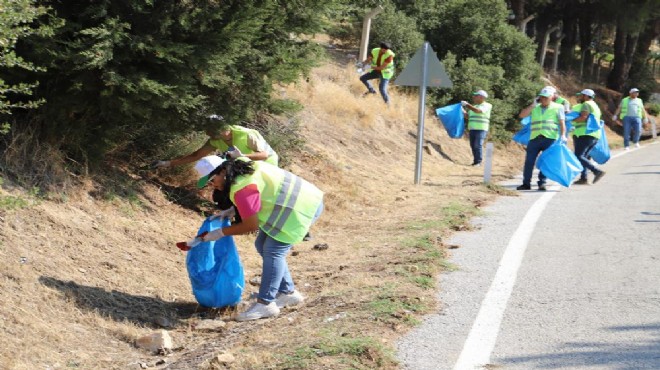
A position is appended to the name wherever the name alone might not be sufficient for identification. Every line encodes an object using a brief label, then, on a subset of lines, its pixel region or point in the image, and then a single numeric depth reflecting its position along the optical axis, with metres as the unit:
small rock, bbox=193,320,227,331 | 6.81
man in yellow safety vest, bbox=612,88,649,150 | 23.95
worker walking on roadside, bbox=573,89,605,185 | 15.90
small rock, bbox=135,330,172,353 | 6.20
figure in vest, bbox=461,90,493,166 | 18.56
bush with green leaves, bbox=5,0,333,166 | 7.71
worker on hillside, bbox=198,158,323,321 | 6.49
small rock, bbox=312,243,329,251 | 9.56
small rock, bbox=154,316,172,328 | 6.80
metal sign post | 14.92
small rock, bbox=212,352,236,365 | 5.49
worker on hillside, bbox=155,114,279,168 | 8.75
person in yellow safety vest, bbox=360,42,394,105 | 20.03
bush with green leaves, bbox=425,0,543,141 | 24.78
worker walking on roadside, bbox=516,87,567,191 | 14.60
